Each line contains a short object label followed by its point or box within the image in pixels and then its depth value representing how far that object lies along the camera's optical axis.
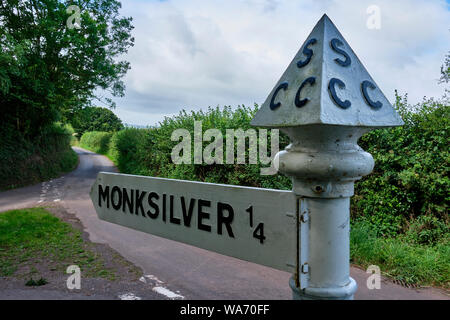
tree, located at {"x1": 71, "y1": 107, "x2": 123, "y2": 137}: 68.22
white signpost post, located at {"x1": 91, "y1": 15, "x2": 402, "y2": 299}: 1.05
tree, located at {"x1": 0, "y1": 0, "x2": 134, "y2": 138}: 15.91
